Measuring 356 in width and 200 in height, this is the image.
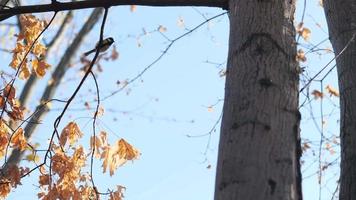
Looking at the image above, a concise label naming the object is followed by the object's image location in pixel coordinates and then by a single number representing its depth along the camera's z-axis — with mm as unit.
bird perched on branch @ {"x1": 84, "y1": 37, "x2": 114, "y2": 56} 4535
